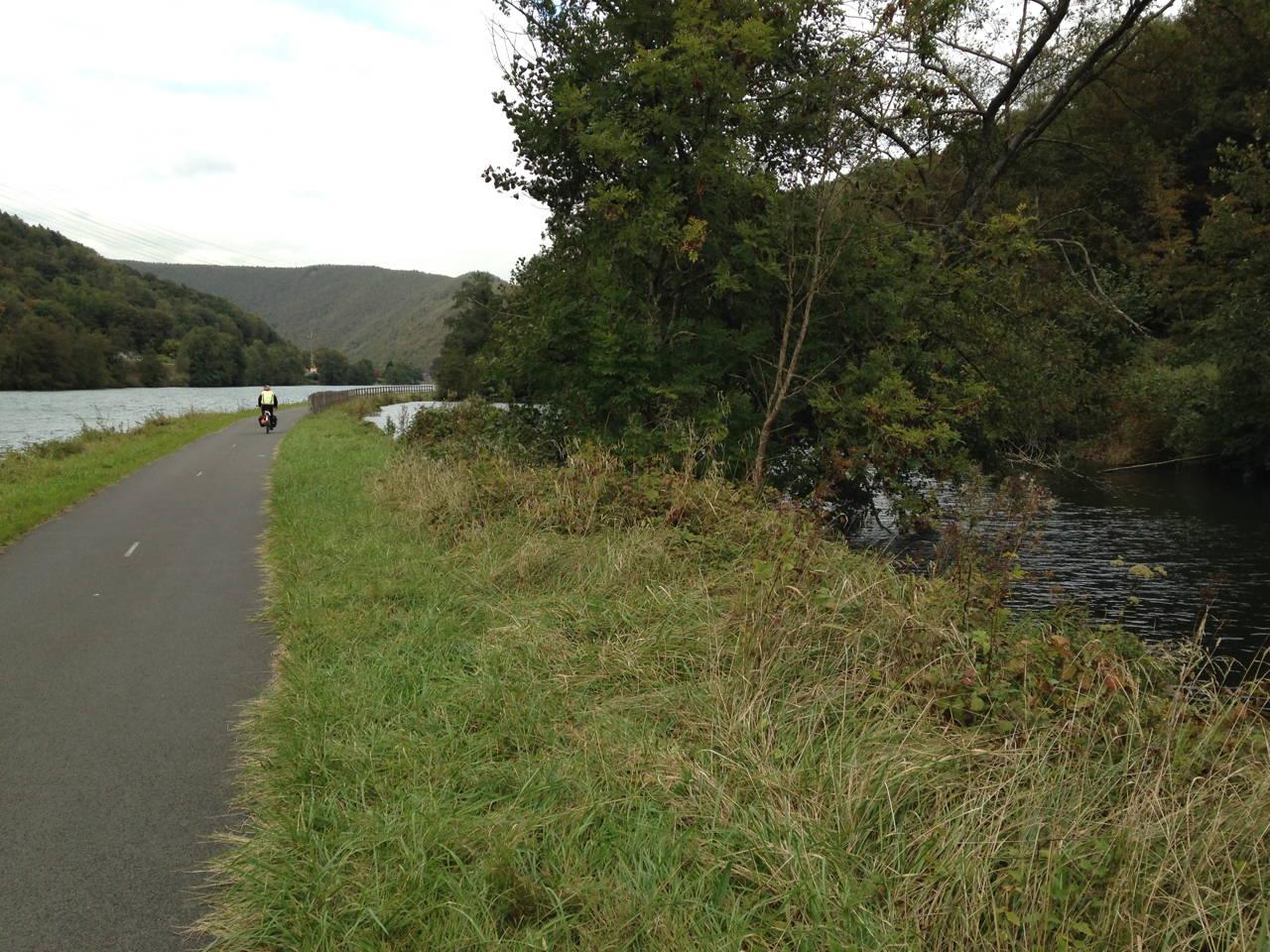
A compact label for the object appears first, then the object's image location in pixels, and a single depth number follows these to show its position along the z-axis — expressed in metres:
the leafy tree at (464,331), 63.97
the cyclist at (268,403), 31.55
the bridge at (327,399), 47.03
